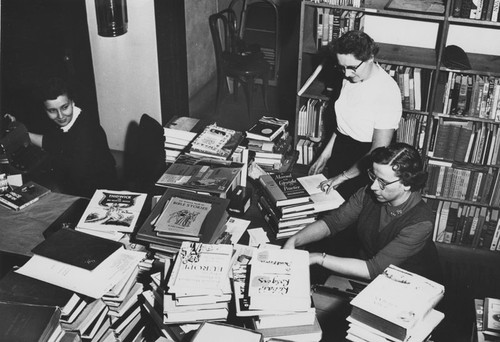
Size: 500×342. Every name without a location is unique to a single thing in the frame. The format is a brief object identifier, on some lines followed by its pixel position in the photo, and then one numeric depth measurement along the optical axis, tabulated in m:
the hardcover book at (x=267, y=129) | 3.47
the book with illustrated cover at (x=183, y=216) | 2.48
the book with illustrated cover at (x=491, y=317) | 2.10
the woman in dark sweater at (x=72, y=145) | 3.40
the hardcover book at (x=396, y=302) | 1.92
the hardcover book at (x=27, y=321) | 1.94
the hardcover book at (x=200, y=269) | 2.07
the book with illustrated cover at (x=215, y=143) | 3.18
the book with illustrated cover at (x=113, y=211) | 2.65
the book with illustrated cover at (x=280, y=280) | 2.00
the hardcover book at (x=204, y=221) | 2.49
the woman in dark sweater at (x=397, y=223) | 2.59
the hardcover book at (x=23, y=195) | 2.97
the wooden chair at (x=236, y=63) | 5.75
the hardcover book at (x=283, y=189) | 2.88
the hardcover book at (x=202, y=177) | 2.85
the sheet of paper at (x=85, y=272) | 2.17
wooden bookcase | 3.71
